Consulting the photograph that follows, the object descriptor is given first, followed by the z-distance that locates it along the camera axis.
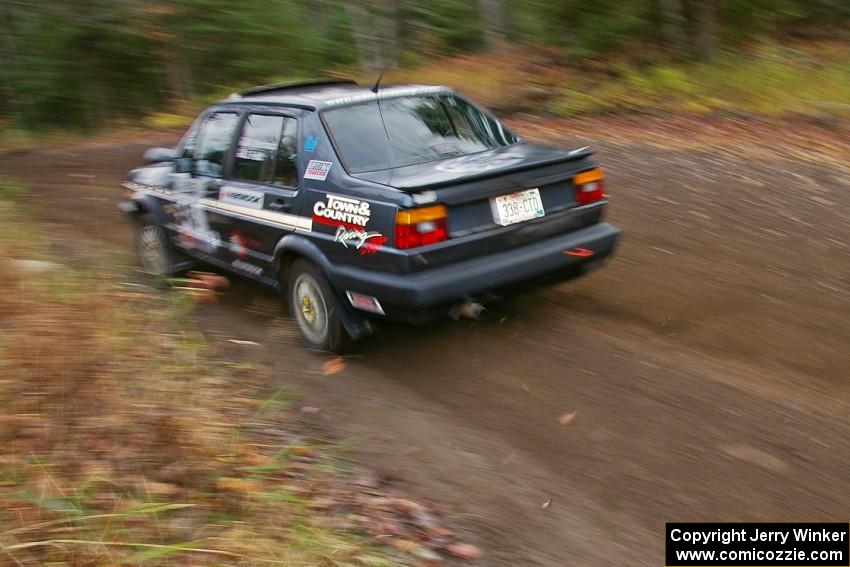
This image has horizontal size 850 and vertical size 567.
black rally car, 4.71
